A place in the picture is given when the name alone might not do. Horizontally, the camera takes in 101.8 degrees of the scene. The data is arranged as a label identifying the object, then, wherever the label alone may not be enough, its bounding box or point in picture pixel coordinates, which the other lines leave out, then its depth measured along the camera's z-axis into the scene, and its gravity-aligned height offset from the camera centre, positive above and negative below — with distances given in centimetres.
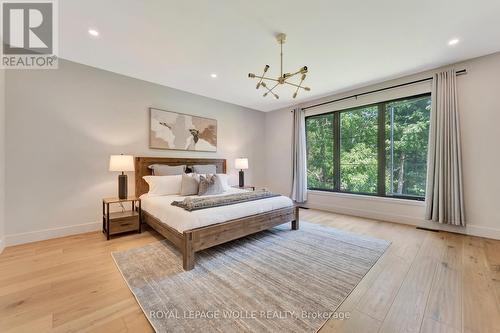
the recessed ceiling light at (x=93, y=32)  238 +156
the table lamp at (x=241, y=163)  498 +3
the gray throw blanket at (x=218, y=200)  249 -49
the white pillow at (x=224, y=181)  379 -33
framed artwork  394 +69
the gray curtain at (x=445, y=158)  315 +12
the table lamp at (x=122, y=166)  314 -4
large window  373 +34
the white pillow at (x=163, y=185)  343 -36
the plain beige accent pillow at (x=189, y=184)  341 -34
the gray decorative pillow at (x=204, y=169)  420 -10
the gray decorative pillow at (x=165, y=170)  374 -11
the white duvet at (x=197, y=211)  228 -61
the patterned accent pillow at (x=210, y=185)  334 -36
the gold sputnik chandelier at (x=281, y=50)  224 +157
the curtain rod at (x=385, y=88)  320 +147
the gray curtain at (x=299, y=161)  513 +9
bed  222 -72
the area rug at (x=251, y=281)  150 -113
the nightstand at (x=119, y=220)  299 -86
